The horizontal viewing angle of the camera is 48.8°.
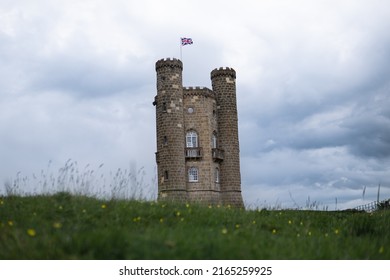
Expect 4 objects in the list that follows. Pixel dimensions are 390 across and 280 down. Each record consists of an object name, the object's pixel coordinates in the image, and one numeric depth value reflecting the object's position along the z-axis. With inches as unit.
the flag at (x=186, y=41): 1537.9
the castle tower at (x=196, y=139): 1499.8
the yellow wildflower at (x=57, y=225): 286.9
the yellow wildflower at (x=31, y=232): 270.5
